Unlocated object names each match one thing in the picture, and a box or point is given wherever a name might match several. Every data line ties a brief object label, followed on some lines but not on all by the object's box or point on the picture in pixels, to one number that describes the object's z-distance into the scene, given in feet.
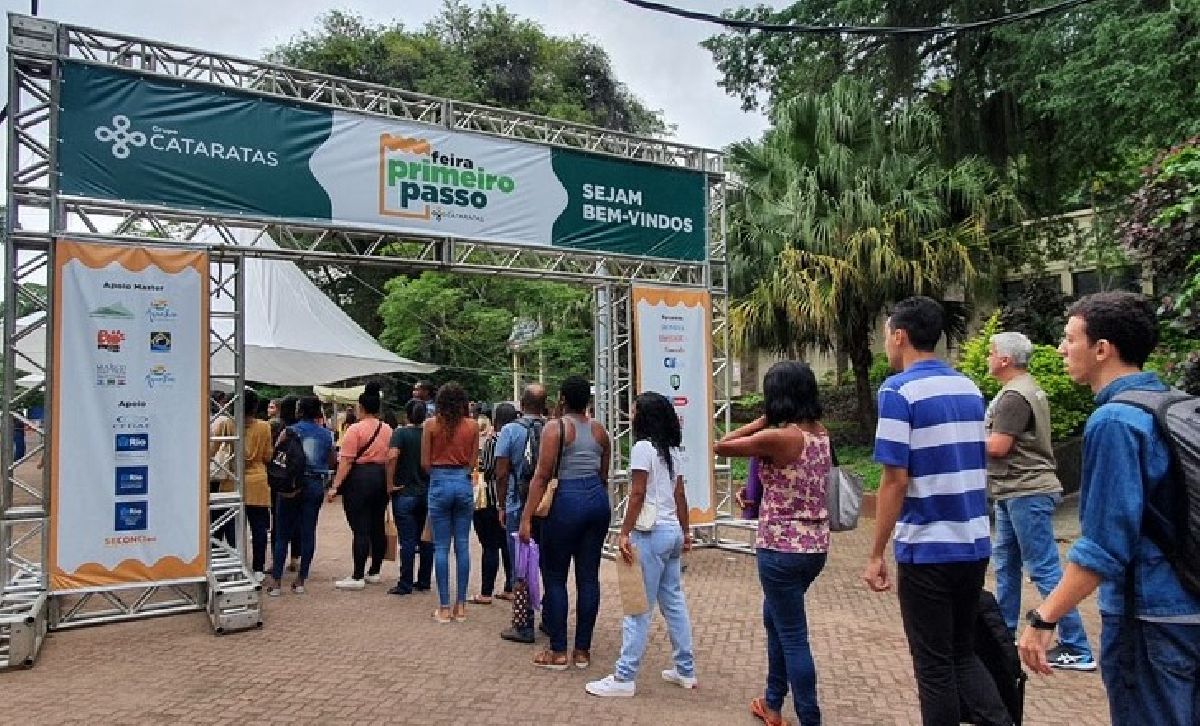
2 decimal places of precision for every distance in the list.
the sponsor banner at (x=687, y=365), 30.07
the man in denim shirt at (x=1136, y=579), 7.38
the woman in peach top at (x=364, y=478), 24.57
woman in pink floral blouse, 13.00
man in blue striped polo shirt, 10.82
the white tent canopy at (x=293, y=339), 46.29
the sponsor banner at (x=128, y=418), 20.29
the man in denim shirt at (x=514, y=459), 20.02
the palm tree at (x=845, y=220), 43.52
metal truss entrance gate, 19.95
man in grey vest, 16.40
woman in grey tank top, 16.56
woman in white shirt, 15.35
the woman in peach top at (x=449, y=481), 21.13
